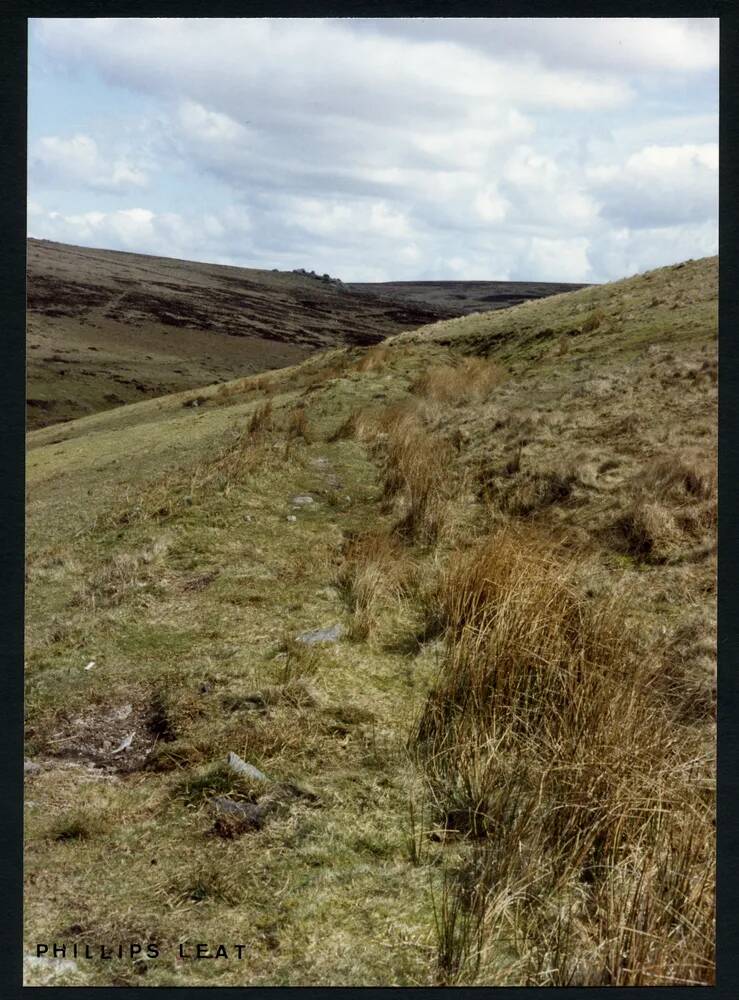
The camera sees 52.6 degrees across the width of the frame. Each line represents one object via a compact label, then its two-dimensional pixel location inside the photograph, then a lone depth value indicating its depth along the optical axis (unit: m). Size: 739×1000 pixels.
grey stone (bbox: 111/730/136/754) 4.46
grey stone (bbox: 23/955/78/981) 2.72
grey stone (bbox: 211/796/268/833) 3.57
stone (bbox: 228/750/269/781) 3.92
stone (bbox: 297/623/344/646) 5.59
